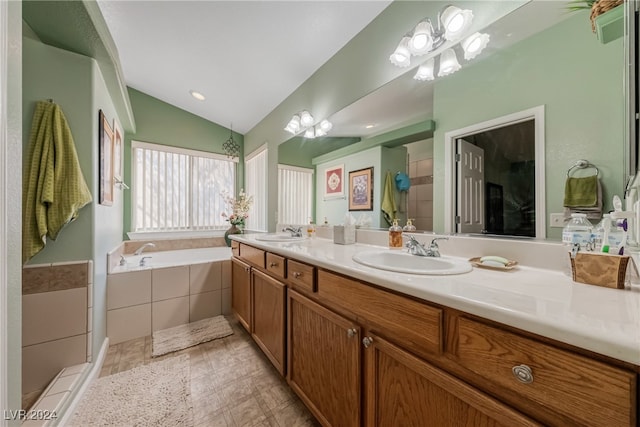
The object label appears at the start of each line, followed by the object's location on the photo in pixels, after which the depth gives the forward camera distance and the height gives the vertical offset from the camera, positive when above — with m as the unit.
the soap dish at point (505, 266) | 0.84 -0.19
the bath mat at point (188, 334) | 1.86 -1.04
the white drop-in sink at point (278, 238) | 1.91 -0.20
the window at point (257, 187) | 2.86 +0.35
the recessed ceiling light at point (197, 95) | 2.75 +1.40
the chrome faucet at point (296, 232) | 2.08 -0.16
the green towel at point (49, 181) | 1.28 +0.18
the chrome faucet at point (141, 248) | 2.67 -0.41
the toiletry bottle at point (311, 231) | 2.02 -0.15
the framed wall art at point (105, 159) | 1.70 +0.43
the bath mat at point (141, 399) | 1.20 -1.05
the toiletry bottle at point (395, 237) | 1.30 -0.13
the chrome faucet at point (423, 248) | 1.05 -0.16
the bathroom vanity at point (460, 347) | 0.40 -0.31
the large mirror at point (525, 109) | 0.76 +0.43
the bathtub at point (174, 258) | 2.20 -0.50
